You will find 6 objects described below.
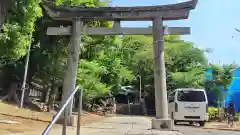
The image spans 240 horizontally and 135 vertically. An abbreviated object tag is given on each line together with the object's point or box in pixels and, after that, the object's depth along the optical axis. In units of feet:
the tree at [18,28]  40.78
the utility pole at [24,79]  65.80
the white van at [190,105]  69.46
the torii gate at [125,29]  48.19
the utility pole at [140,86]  124.36
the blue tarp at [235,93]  112.25
